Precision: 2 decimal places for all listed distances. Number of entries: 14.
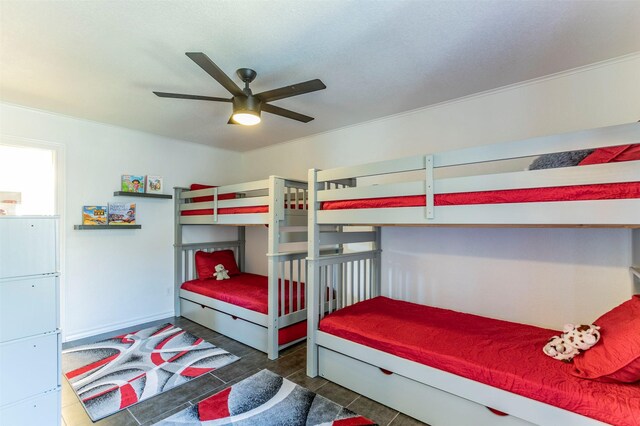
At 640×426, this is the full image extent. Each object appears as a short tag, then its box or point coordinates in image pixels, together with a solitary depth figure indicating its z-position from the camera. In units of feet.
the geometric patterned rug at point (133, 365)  7.39
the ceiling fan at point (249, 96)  6.20
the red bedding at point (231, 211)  9.98
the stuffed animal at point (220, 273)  13.35
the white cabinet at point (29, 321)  4.84
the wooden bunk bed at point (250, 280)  9.55
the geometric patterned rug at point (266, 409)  6.43
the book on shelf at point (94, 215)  11.16
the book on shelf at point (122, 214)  11.82
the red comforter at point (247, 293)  10.04
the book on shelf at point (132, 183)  12.14
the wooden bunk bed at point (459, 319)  4.59
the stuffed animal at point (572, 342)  5.33
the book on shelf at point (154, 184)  12.80
